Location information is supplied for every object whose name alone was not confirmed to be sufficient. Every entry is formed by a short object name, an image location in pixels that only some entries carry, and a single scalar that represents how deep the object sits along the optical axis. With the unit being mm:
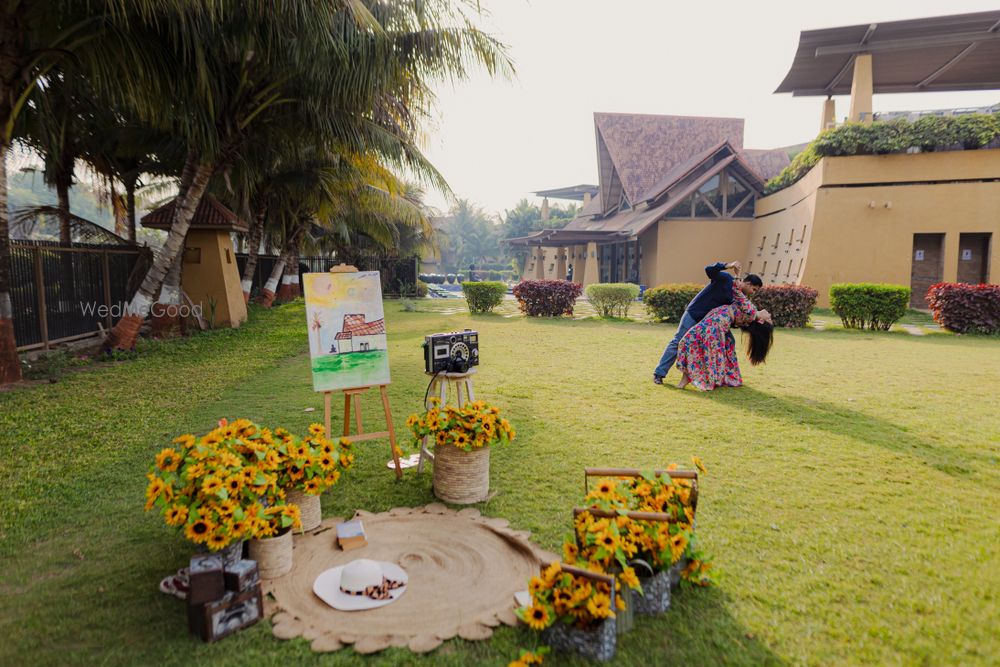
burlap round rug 2537
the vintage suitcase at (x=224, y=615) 2443
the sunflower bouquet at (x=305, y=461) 3229
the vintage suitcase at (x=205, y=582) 2455
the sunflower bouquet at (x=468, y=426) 3793
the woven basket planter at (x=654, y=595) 2641
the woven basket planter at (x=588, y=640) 2328
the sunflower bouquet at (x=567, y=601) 2289
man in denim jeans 7266
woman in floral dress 7234
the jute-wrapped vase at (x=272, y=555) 2924
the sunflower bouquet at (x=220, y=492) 2635
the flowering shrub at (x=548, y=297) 17141
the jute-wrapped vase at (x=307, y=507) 3412
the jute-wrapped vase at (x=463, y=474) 3863
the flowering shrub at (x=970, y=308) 13039
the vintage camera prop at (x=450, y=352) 4340
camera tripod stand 4355
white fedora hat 2740
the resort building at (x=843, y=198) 17406
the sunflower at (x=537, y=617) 2322
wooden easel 4226
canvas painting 4246
